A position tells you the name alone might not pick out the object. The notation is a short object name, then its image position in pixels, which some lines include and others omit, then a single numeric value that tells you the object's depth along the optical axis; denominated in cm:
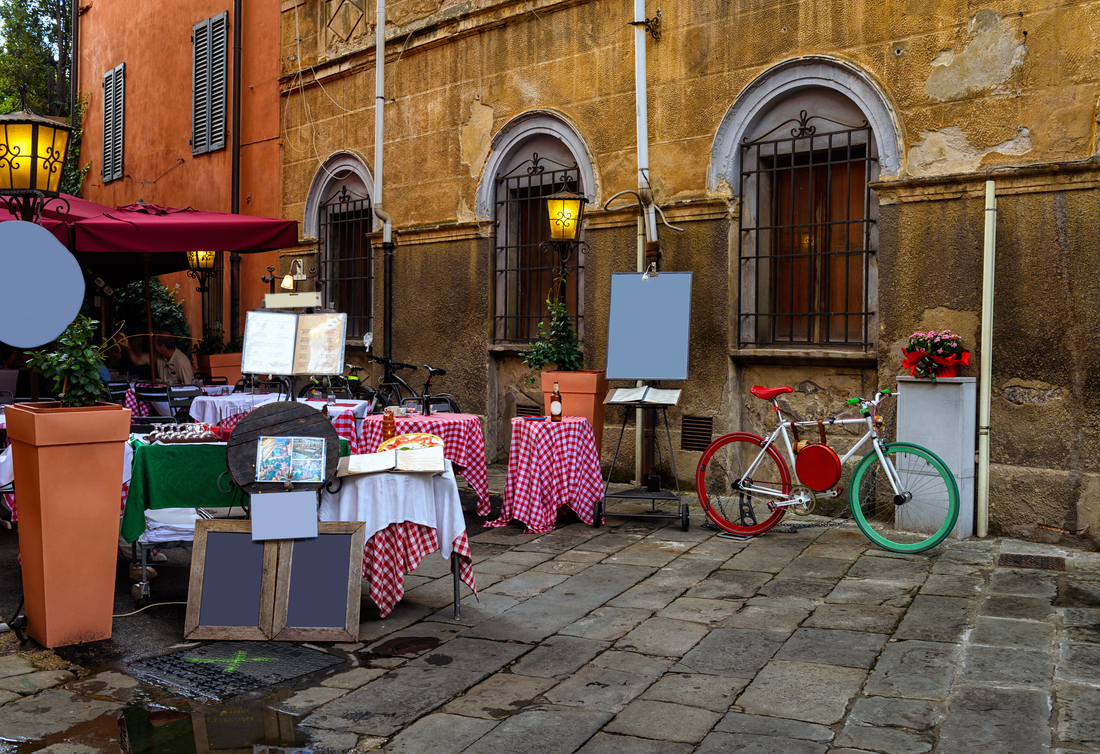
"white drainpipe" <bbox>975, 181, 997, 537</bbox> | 693
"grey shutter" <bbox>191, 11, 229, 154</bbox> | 1448
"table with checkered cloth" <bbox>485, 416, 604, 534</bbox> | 727
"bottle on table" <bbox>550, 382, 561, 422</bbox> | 743
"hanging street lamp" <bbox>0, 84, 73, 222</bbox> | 599
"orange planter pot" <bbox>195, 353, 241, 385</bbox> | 1196
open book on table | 492
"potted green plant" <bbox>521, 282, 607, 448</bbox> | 834
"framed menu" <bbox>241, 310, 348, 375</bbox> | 625
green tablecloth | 516
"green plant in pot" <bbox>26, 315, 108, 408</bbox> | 468
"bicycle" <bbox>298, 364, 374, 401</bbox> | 947
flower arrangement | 686
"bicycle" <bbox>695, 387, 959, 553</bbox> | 674
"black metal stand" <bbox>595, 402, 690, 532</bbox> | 737
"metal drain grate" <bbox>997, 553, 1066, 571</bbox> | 618
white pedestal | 688
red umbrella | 845
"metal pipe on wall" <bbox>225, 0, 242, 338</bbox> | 1399
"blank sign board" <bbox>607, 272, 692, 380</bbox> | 801
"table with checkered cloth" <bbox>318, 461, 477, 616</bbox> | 497
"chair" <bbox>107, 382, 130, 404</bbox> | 939
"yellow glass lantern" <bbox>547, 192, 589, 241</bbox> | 890
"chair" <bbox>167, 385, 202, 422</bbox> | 909
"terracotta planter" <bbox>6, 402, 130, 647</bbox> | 448
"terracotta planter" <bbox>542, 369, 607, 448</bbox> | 832
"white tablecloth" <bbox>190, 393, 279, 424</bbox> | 839
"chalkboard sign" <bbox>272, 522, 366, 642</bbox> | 464
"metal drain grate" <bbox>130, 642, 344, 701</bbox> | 409
